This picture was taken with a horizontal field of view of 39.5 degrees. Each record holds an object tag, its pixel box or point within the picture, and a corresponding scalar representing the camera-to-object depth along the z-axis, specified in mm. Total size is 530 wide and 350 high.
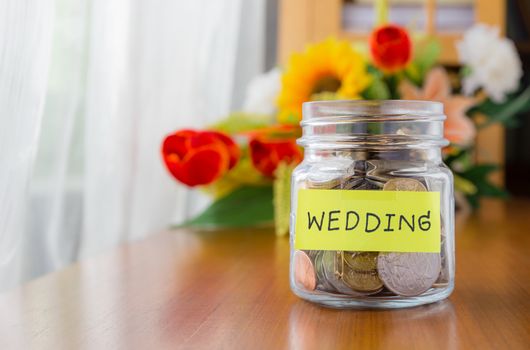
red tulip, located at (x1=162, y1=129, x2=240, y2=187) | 906
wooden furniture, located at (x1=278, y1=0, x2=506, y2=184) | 1603
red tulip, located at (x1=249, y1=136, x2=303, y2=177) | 1010
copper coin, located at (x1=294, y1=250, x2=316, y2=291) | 533
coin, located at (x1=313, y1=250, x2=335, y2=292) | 523
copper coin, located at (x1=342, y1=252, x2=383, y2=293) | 506
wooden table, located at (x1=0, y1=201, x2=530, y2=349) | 449
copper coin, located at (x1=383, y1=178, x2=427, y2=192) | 525
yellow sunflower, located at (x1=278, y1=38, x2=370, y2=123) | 1034
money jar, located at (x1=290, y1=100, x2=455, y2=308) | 510
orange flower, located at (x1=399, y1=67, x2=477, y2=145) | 1127
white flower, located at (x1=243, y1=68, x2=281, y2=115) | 1218
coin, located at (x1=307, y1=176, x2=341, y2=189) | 531
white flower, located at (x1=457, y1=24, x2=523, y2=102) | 1235
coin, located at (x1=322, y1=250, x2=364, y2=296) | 513
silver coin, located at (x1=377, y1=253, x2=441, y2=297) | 504
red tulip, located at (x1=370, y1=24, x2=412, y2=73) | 1015
